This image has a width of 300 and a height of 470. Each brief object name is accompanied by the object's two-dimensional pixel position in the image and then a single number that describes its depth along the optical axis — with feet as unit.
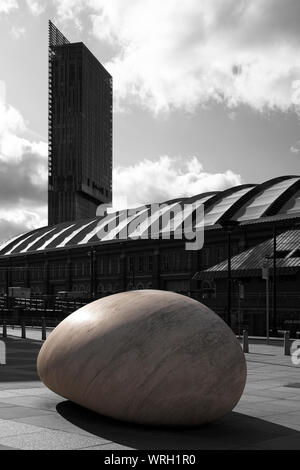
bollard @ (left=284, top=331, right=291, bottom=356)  85.18
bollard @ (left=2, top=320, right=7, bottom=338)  117.55
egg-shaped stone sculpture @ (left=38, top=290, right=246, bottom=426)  29.66
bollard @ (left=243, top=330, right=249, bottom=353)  86.00
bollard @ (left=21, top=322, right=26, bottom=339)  116.03
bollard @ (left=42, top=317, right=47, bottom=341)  110.52
